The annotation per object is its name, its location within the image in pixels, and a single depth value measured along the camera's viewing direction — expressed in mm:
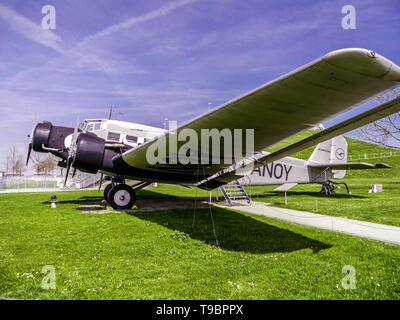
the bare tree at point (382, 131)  23297
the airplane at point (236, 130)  2947
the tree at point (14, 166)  45562
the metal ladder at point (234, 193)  11406
